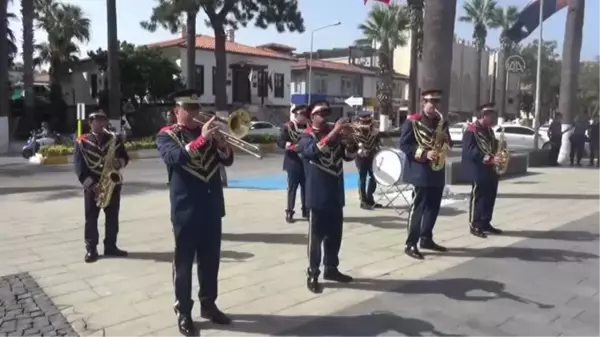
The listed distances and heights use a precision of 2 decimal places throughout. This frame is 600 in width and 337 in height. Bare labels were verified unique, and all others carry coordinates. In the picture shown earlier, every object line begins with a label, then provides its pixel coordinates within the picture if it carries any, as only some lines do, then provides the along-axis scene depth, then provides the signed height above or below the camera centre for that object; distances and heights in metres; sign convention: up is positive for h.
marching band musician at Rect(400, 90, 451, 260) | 6.93 -0.74
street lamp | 50.06 +2.06
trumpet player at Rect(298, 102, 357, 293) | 5.72 -0.76
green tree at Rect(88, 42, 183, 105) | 36.25 +1.64
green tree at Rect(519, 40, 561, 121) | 62.22 +3.39
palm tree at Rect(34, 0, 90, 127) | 39.09 +4.13
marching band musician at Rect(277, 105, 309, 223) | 8.97 -0.77
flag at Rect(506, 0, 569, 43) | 20.05 +2.83
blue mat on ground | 14.27 -1.96
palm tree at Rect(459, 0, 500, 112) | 57.06 +8.07
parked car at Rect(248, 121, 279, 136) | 33.41 -1.47
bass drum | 9.33 -0.96
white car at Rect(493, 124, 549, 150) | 28.83 -1.43
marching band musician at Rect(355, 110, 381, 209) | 9.49 -0.91
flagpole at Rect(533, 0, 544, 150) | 19.73 +0.70
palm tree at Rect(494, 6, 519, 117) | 55.53 +8.00
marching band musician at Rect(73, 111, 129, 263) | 6.88 -0.78
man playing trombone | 4.72 -0.72
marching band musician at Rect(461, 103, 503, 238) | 8.01 -0.80
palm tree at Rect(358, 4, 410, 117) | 46.44 +5.23
